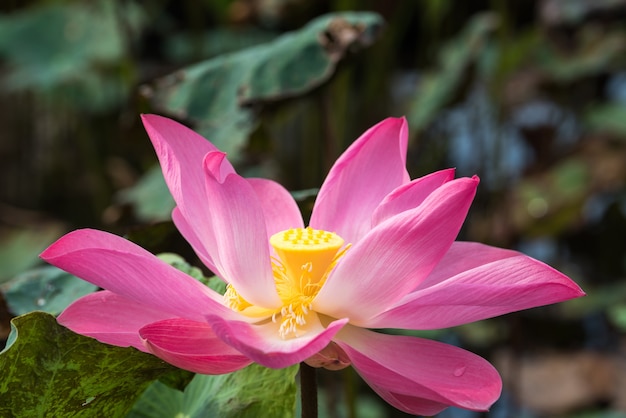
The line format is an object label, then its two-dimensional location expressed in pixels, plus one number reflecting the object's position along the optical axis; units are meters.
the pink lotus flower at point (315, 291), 1.12
